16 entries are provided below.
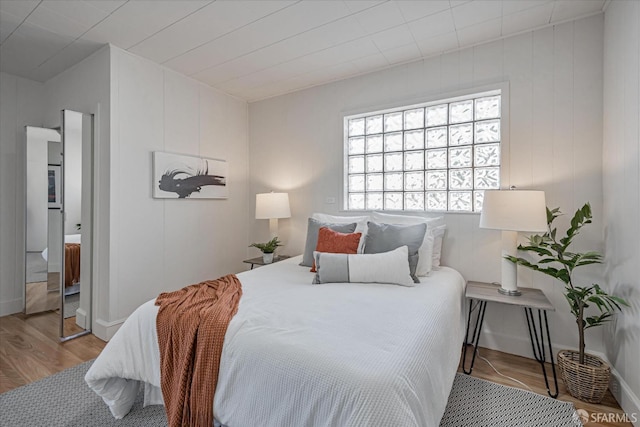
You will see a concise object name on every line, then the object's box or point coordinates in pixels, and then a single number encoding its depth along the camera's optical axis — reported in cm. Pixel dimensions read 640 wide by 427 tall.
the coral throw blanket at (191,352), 138
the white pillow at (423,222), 242
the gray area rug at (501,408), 175
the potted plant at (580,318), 187
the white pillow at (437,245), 267
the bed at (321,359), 109
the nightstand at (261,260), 346
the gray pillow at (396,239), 238
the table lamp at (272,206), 347
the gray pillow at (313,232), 281
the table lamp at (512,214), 214
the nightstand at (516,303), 211
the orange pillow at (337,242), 254
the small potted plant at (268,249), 343
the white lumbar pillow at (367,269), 219
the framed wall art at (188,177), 314
